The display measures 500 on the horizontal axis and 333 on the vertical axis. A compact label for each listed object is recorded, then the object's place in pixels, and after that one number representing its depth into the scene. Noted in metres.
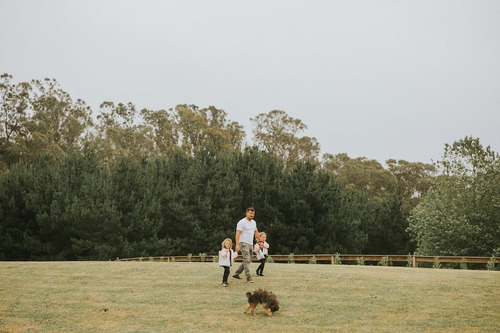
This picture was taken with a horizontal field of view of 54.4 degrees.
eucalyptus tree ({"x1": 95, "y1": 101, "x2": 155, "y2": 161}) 69.54
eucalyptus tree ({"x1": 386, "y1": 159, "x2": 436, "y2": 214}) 89.56
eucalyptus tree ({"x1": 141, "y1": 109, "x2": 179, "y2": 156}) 67.94
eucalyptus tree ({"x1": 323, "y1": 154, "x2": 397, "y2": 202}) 84.94
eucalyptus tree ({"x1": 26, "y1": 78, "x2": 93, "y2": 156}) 65.06
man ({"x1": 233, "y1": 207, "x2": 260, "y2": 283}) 16.55
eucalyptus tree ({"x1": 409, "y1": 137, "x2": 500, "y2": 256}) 44.25
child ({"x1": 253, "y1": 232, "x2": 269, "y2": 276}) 17.77
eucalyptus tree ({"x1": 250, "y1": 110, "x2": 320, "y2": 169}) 70.75
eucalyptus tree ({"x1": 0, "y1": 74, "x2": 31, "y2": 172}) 58.54
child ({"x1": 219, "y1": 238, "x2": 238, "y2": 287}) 16.22
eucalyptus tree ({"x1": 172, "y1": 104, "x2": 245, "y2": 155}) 65.25
